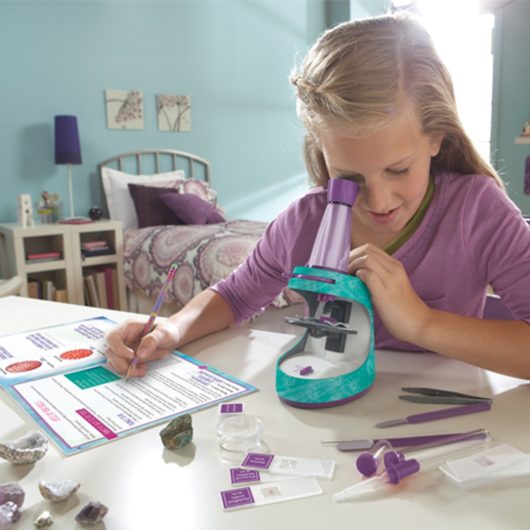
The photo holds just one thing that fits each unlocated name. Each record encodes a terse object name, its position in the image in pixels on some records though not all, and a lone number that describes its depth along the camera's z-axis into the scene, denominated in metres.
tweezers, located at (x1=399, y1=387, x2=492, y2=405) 0.69
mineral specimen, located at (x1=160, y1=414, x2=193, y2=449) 0.59
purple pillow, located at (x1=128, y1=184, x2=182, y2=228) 3.45
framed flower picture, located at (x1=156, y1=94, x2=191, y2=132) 3.87
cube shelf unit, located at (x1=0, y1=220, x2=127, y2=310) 2.97
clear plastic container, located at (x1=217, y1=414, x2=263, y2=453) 0.59
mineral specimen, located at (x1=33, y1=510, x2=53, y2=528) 0.47
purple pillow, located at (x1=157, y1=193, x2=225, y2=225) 3.40
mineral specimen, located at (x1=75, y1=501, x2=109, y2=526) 0.46
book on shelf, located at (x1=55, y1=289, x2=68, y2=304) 3.12
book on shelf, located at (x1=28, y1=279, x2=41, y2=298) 3.06
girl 0.78
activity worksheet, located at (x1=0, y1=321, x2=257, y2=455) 0.64
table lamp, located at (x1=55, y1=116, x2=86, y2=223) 3.19
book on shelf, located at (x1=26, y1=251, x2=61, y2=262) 3.03
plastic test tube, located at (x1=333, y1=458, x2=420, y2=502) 0.50
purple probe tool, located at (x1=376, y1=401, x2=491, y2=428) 0.65
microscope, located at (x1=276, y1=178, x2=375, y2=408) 0.69
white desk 0.47
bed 2.57
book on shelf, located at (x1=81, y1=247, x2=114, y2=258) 3.21
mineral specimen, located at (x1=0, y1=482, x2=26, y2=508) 0.49
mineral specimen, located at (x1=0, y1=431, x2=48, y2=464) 0.56
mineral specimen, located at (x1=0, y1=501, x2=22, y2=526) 0.46
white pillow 3.55
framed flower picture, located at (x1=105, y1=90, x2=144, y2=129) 3.62
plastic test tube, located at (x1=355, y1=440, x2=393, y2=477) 0.53
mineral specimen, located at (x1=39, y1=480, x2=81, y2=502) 0.50
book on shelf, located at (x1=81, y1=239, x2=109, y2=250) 3.22
